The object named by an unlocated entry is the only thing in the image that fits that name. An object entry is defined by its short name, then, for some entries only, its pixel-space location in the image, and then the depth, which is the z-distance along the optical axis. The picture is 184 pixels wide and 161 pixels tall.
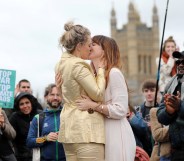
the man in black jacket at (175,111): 5.13
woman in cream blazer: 4.93
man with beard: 6.74
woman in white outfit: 5.05
